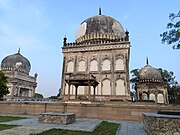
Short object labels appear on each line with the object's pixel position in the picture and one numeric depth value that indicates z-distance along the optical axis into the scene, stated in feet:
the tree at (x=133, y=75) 151.75
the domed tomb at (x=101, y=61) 88.19
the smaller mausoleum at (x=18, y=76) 139.95
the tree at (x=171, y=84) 131.85
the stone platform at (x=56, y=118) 33.65
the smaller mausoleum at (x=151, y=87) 99.40
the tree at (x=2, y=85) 87.71
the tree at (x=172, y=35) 35.28
